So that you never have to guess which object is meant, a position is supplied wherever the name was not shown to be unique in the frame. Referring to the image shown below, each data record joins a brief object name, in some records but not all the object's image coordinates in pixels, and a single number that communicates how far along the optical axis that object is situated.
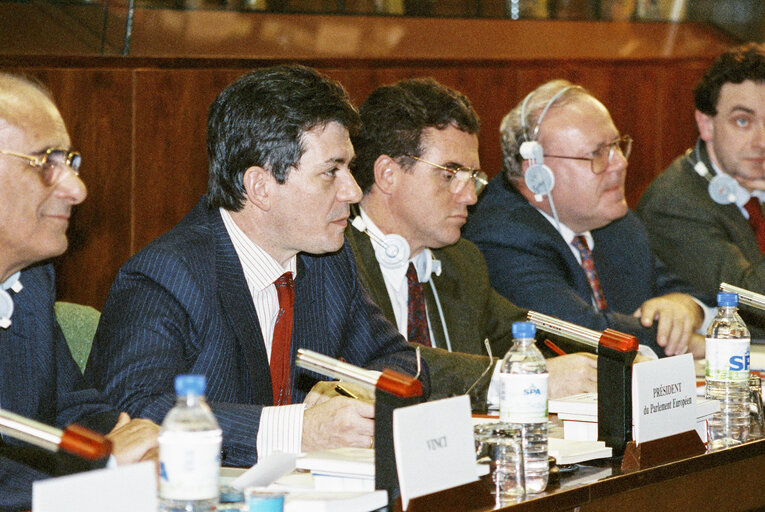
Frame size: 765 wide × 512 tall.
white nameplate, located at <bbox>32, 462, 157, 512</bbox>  3.55
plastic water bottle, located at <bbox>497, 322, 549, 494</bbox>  3.93
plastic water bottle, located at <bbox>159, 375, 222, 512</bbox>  3.62
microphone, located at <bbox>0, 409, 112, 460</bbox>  3.65
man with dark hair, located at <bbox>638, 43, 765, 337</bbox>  5.27
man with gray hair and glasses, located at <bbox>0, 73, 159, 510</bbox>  4.13
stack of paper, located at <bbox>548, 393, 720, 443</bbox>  4.16
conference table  3.83
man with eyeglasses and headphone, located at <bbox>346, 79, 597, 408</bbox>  4.69
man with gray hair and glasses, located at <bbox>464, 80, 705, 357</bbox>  4.88
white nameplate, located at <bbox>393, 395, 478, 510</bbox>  3.77
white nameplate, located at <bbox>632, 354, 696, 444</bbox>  4.05
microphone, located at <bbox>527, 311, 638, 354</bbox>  4.06
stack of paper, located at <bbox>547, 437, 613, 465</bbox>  4.00
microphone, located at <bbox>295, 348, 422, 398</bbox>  3.80
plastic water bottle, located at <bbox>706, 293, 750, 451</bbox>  4.23
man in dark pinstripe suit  4.10
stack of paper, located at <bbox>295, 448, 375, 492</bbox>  3.84
